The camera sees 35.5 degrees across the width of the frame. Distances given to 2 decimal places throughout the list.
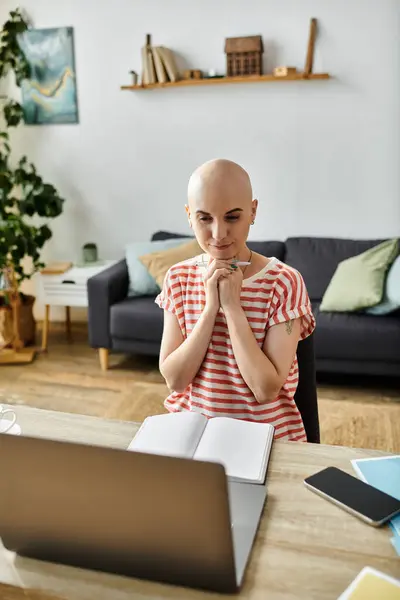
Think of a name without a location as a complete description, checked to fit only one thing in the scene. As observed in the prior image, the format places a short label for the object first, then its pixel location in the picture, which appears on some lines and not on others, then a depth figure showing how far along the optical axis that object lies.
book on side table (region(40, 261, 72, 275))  3.86
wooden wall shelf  3.61
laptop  0.74
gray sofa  3.13
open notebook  1.08
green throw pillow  3.24
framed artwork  4.06
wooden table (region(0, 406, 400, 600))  0.83
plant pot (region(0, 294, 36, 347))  3.82
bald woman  1.26
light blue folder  1.04
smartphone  0.96
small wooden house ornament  3.64
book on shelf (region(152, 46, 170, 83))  3.80
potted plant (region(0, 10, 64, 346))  3.67
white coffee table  3.81
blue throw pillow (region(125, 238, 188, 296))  3.67
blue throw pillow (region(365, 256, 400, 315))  3.16
